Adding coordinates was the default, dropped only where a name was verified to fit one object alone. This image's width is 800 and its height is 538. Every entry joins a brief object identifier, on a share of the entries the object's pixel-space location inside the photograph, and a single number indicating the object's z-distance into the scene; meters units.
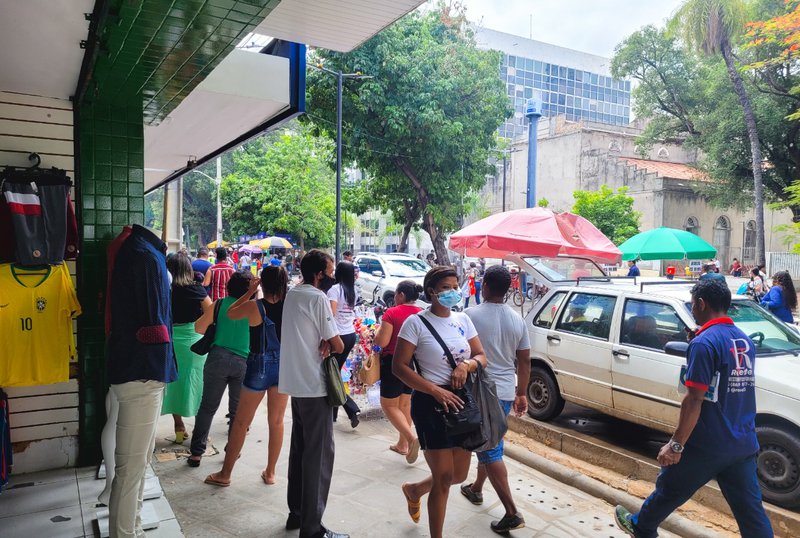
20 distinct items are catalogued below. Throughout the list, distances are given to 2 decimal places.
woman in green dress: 5.23
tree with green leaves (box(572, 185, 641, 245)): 23.59
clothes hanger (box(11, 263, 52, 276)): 3.69
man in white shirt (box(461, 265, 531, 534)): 4.06
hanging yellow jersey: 3.61
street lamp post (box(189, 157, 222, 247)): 34.49
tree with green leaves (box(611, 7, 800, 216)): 20.72
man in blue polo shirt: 3.12
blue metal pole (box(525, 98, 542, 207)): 15.51
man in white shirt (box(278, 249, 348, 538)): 3.51
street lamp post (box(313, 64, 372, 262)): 15.62
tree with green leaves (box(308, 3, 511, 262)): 17.80
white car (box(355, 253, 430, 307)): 16.59
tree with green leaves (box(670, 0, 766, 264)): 19.39
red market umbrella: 8.33
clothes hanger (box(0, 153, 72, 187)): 3.87
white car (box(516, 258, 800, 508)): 4.53
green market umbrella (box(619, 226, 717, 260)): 11.34
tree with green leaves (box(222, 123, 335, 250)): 32.44
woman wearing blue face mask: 3.31
